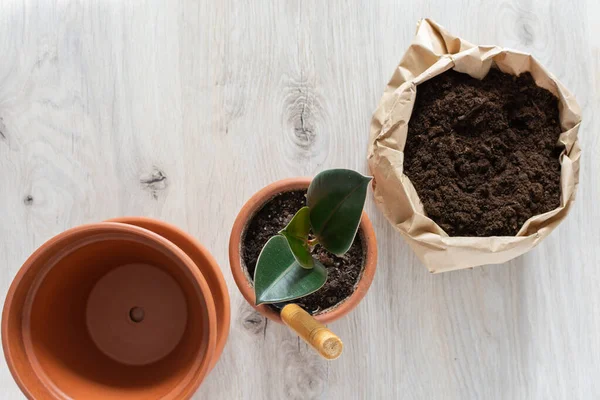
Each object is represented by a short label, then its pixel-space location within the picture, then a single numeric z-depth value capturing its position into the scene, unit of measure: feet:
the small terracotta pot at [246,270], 2.37
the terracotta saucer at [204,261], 2.25
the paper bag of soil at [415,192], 2.54
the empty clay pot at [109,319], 1.97
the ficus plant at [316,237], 1.89
